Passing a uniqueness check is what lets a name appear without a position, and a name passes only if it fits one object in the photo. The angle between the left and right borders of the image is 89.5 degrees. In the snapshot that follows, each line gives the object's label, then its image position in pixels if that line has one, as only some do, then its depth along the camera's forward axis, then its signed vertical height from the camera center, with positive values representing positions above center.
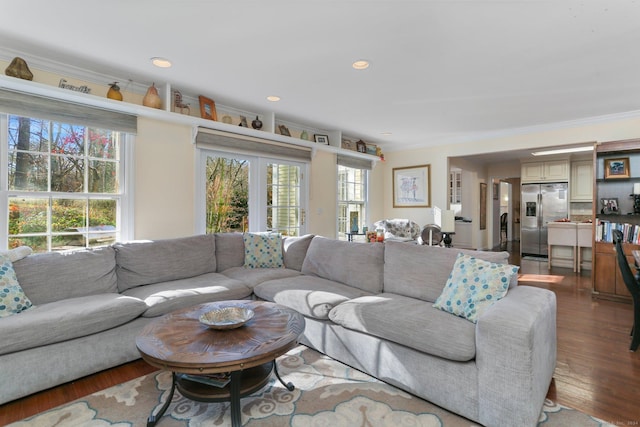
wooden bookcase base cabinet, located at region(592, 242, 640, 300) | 4.02 -0.79
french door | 4.14 +0.25
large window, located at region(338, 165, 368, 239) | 6.00 +0.23
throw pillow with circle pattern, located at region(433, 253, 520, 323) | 2.01 -0.49
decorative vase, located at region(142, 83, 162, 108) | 3.32 +1.17
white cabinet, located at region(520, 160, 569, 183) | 6.78 +0.88
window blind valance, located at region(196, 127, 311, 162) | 3.92 +0.90
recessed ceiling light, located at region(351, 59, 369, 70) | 2.82 +1.32
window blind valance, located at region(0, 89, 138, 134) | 2.63 +0.90
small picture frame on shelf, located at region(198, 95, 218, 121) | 3.77 +1.22
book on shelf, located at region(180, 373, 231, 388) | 1.74 -0.93
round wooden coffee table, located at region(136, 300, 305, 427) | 1.49 -0.68
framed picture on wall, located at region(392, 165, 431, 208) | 6.21 +0.49
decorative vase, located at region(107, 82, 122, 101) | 3.12 +1.16
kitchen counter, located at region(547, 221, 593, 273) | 5.95 -0.61
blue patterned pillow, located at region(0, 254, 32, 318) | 2.17 -0.56
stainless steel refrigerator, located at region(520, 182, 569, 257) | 6.87 +0.01
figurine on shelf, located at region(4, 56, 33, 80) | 2.59 +1.15
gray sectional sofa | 1.69 -0.70
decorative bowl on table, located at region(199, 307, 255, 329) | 1.80 -0.63
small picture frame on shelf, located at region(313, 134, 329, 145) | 5.30 +1.20
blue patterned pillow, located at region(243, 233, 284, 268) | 3.71 -0.46
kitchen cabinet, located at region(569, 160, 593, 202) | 6.50 +0.62
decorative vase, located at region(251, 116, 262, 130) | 4.36 +1.19
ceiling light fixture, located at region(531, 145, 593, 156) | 4.82 +0.98
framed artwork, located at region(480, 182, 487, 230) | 8.62 +0.15
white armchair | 5.84 -0.32
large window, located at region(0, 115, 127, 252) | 2.78 +0.26
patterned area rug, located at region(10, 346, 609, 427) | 1.76 -1.14
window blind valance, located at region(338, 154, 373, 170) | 5.73 +0.92
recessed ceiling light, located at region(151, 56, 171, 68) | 2.81 +1.33
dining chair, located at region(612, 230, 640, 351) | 2.61 -0.68
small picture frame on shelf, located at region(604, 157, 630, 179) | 4.27 +0.58
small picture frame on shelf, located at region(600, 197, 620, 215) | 4.39 +0.06
